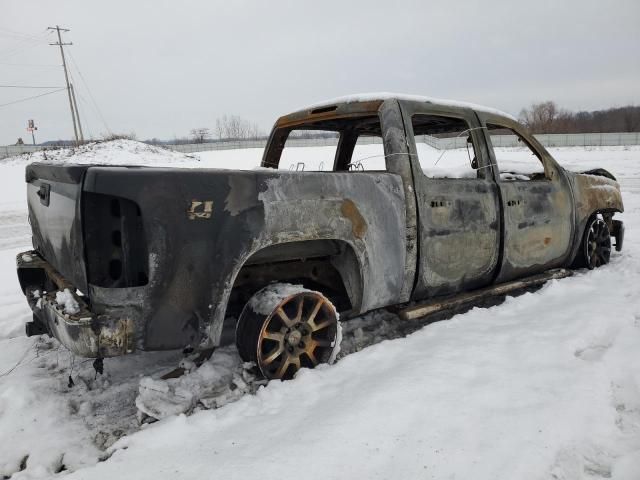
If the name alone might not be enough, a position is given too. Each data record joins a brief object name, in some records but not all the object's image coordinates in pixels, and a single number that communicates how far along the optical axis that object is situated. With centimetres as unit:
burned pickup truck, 221
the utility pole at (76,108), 3094
